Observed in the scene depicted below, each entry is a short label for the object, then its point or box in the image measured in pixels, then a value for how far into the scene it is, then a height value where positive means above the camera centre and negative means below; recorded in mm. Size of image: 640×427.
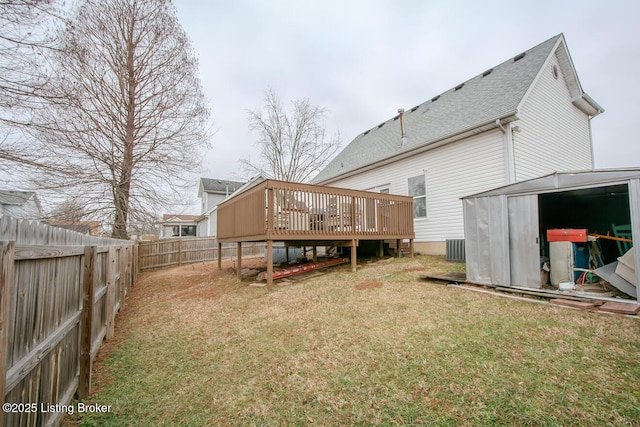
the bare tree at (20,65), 4301 +2753
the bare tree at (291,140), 23734 +7866
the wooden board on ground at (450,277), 6034 -1072
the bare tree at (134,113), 9570 +4638
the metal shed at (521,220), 4461 +161
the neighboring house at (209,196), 24138 +3434
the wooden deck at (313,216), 6586 +420
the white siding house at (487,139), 8094 +2945
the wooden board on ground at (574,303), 4191 -1184
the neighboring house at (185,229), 28172 +418
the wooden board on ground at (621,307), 3865 -1156
